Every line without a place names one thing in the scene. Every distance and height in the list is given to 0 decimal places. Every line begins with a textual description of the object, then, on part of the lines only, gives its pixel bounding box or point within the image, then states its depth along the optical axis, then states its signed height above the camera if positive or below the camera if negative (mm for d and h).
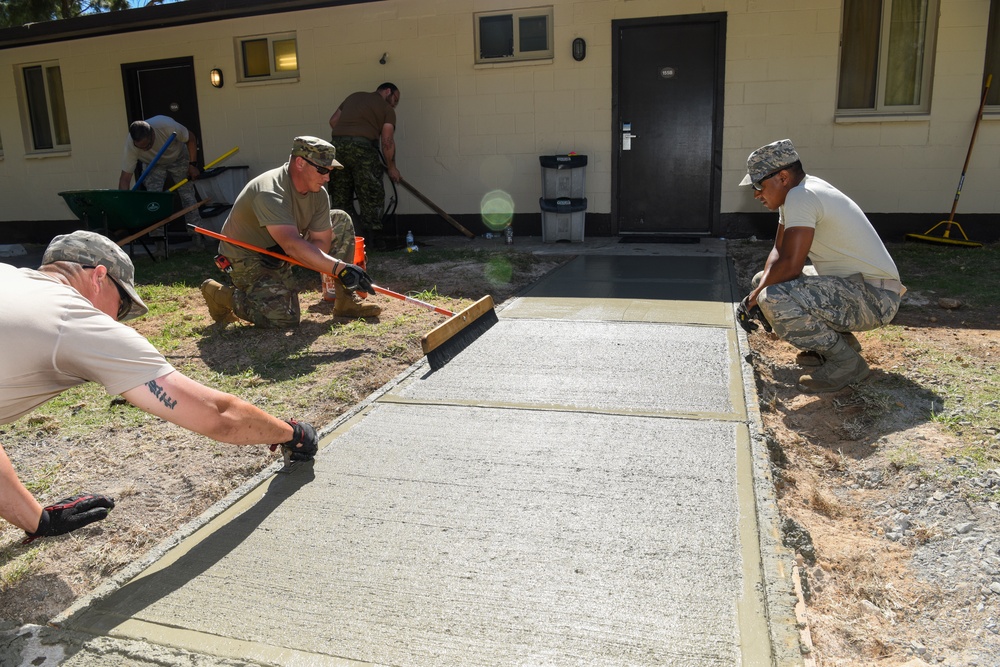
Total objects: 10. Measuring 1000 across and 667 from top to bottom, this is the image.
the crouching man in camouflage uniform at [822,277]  4074 -800
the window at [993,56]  8180 +692
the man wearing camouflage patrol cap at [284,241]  4863 -663
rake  8000 -1145
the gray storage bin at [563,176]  8906 -480
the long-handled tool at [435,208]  9625 -873
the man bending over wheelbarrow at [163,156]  9094 -109
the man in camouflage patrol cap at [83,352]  2246 -589
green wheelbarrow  8273 -678
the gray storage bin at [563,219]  8986 -976
